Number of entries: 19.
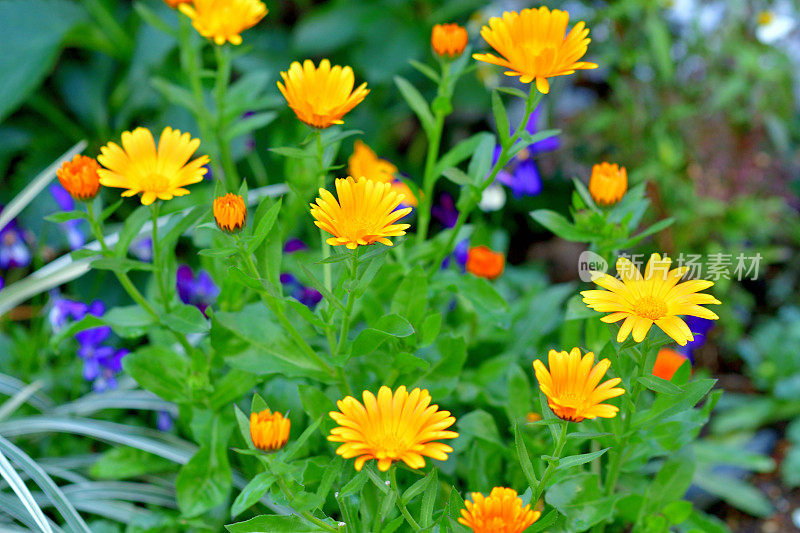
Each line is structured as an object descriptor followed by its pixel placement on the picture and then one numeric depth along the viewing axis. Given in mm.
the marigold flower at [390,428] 1328
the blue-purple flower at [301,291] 1592
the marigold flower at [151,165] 1400
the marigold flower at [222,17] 1465
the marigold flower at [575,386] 1340
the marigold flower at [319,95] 1406
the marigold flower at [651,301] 1358
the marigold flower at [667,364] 1500
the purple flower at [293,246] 1656
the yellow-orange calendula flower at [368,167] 1603
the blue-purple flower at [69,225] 1640
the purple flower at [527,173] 1669
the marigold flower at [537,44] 1388
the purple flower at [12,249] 1685
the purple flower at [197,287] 1622
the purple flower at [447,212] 1694
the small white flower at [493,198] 1726
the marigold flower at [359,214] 1351
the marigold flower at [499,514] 1329
